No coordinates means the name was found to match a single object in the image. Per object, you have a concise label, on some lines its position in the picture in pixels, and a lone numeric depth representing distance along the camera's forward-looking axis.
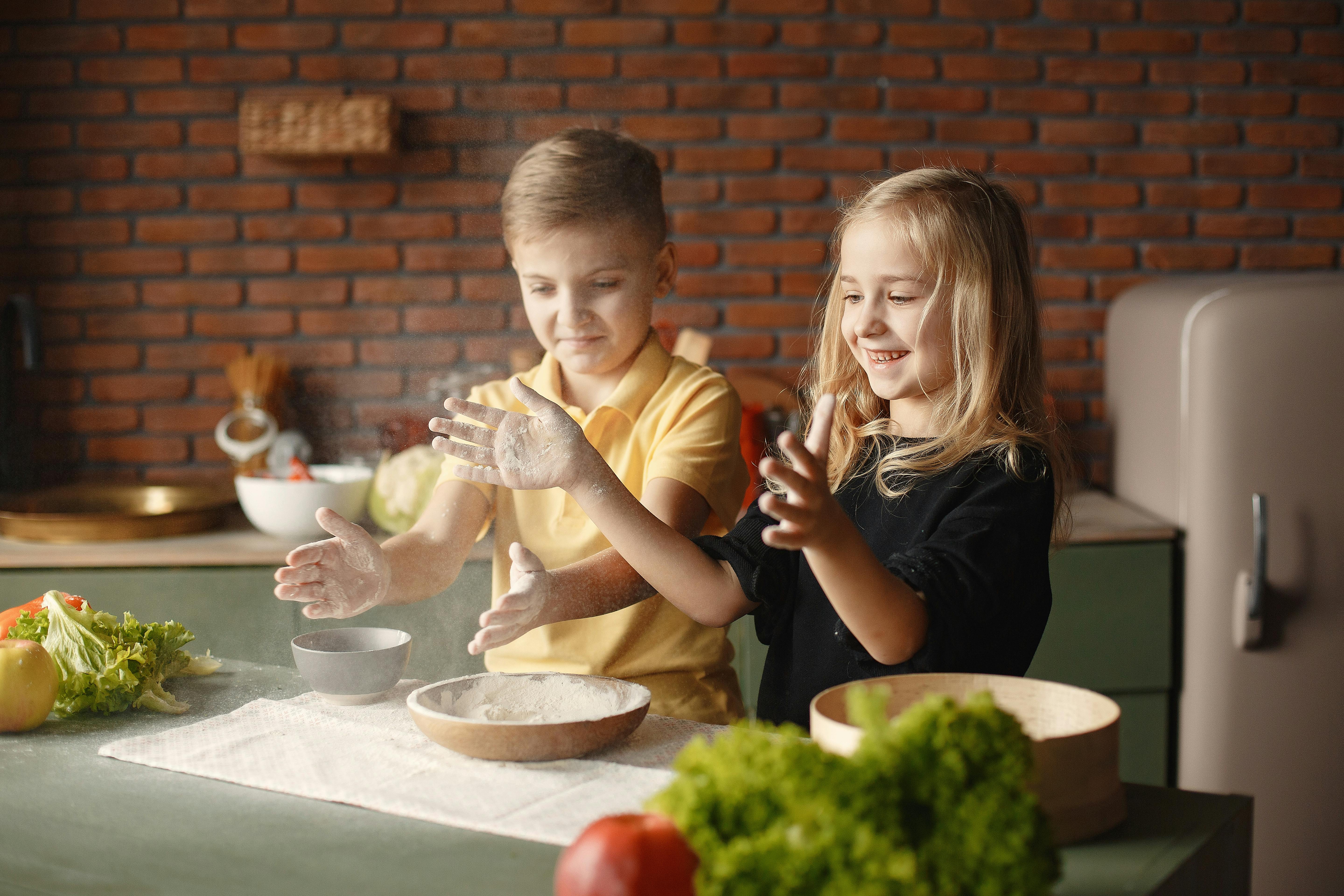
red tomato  0.60
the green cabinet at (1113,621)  2.10
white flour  0.99
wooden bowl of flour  0.91
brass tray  2.07
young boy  1.23
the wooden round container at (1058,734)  0.74
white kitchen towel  0.84
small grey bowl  1.06
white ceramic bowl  2.06
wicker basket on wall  2.39
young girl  1.04
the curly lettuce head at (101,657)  1.08
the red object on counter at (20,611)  1.16
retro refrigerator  2.00
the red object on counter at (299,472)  2.11
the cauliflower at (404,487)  2.04
